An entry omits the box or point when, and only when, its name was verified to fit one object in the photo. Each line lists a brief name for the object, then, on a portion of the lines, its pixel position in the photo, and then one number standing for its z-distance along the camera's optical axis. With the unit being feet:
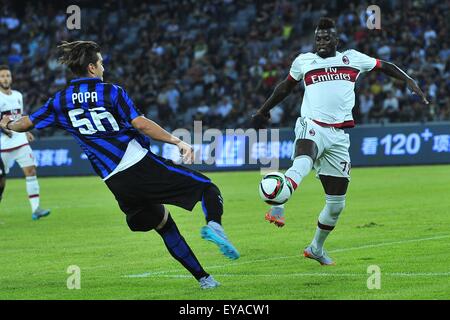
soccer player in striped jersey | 56.75
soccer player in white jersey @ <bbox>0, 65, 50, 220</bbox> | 115.96
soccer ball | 60.59
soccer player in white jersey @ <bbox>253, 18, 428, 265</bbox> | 68.08
